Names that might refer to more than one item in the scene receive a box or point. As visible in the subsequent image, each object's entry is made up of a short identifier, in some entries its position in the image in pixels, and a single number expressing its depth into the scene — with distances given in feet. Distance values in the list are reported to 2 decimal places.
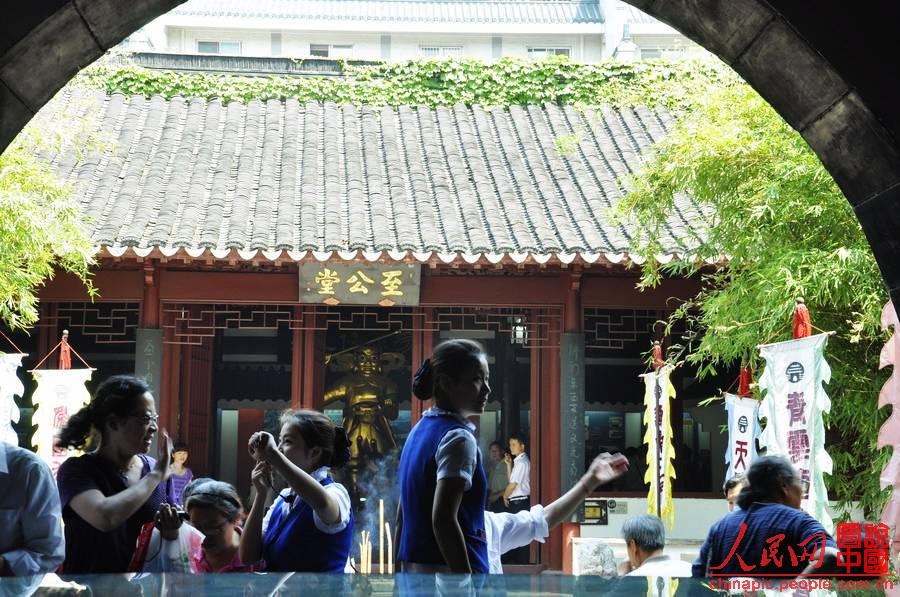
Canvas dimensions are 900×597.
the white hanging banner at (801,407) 21.89
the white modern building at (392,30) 90.27
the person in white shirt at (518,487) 36.78
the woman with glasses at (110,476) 9.98
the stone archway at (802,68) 9.87
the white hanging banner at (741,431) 27.99
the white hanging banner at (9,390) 29.60
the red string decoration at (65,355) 32.09
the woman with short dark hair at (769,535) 10.87
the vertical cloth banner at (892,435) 18.95
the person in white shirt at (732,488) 18.65
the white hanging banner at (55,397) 31.45
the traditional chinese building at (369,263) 33.86
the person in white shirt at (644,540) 15.67
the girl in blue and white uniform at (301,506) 10.05
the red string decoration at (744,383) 28.78
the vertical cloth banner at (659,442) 32.40
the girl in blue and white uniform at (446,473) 9.96
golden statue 41.78
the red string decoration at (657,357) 32.53
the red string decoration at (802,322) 22.13
